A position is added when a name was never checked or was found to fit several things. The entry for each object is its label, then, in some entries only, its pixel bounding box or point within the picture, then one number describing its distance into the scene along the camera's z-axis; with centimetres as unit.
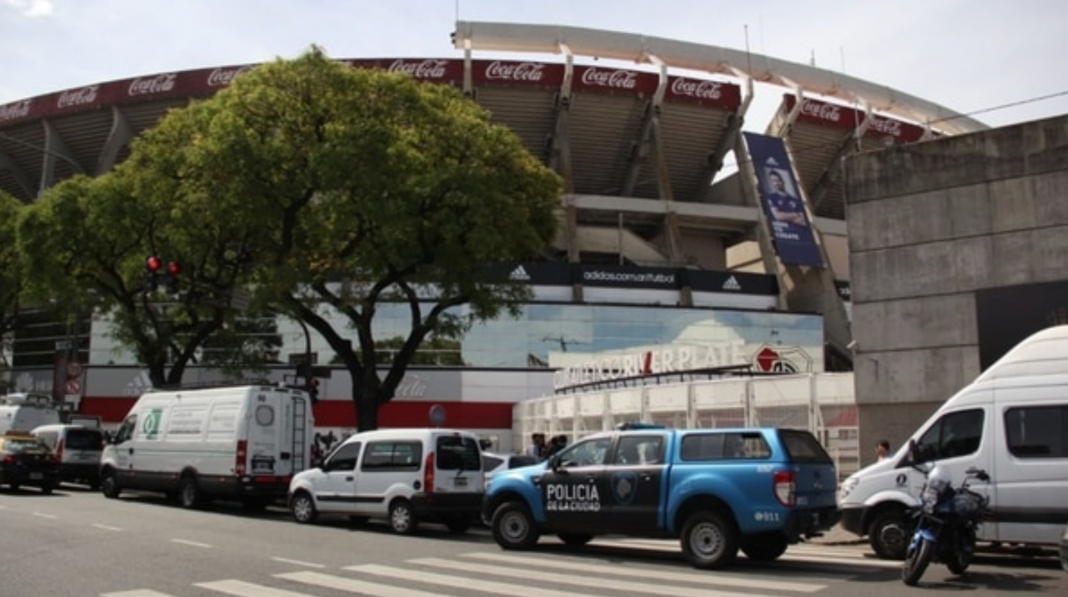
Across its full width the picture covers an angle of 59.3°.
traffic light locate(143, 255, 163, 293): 2289
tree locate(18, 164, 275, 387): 2770
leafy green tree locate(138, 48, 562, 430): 2206
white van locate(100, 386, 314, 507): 2038
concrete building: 1667
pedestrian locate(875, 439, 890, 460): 1634
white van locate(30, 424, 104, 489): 2628
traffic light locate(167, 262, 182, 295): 2322
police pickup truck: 1170
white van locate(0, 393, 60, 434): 3197
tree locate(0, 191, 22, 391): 3529
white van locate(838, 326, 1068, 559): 1154
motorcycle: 1045
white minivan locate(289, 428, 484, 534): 1677
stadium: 4847
